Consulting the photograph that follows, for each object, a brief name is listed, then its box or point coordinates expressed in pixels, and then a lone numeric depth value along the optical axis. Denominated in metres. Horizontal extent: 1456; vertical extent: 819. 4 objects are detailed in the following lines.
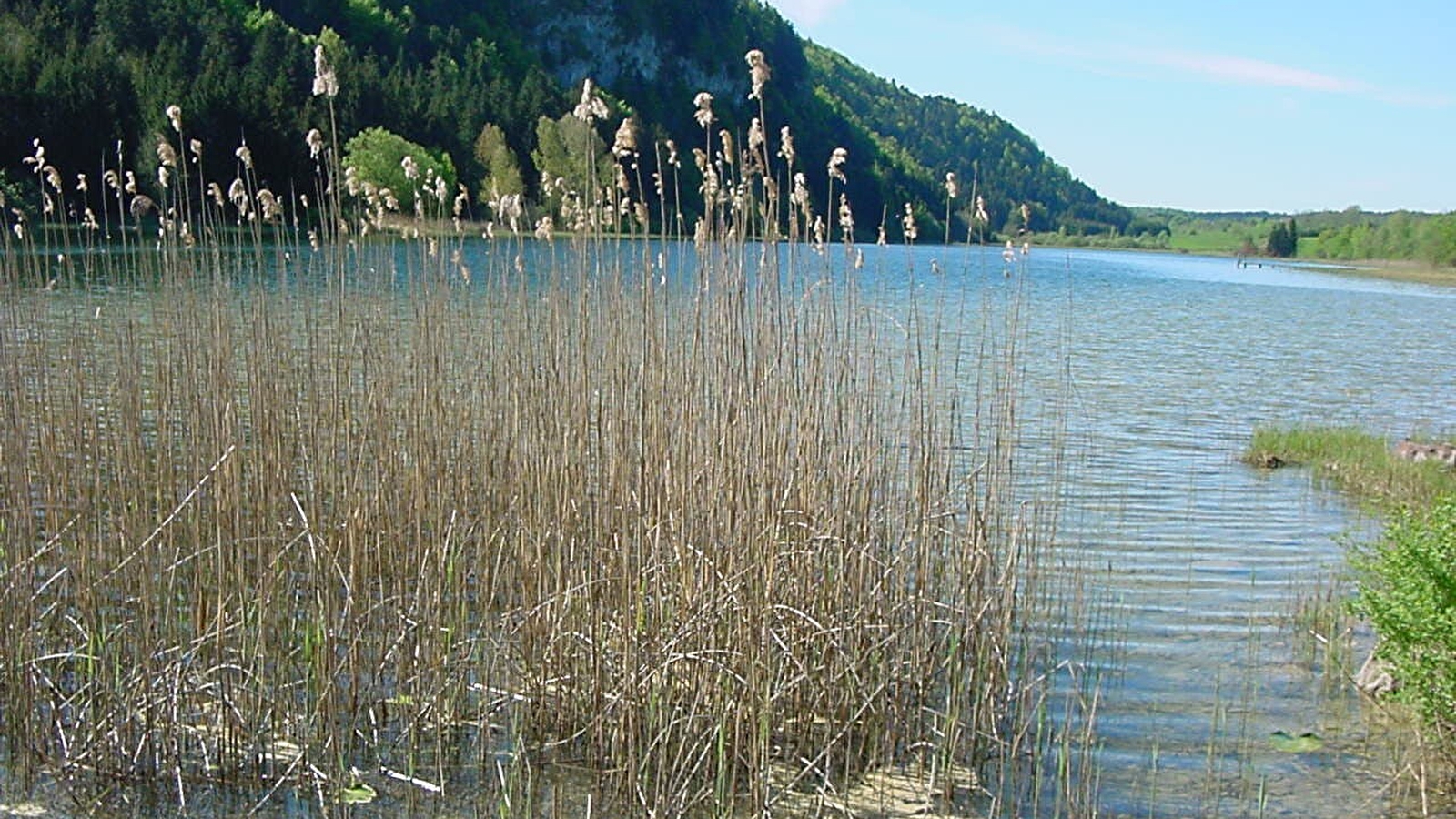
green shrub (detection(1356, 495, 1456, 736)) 4.62
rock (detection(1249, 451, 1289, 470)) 12.26
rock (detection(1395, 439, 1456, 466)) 11.33
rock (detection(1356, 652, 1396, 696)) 5.65
